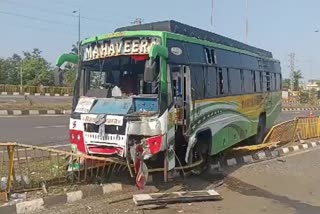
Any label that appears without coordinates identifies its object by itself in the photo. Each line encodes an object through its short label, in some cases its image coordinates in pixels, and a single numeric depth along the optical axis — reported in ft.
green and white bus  24.79
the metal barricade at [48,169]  23.31
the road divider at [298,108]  144.95
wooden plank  23.11
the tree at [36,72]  197.06
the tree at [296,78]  249.34
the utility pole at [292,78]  258.71
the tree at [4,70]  224.12
